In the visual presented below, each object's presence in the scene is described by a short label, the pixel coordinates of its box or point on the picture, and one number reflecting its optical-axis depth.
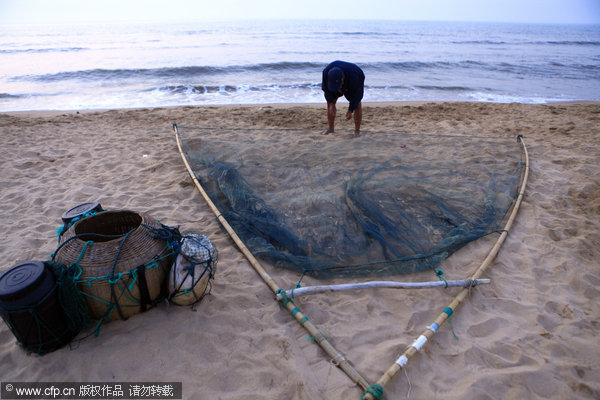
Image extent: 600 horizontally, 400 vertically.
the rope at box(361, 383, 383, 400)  1.65
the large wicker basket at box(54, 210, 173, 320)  1.87
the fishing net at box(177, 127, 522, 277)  2.59
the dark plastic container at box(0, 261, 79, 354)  1.65
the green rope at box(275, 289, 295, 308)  2.22
